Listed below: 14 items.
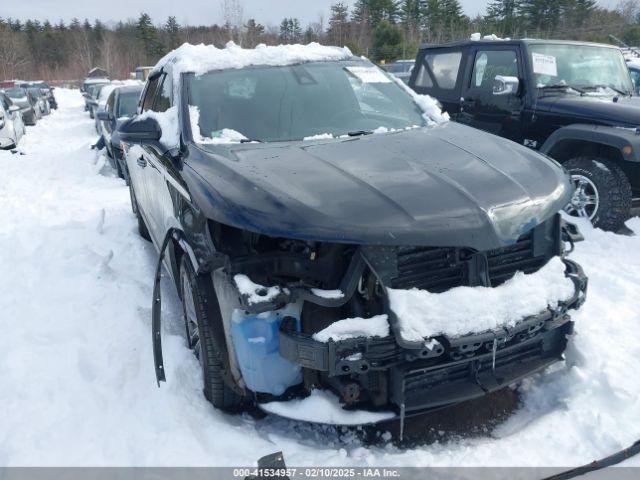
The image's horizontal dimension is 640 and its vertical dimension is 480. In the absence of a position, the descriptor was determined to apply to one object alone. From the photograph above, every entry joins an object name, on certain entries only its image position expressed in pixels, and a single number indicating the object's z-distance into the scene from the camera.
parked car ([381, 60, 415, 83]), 20.65
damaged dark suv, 2.17
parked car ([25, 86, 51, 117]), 22.64
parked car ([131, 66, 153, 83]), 32.56
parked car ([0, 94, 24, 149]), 12.23
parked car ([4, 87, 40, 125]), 19.33
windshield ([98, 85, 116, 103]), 16.63
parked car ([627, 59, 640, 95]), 11.19
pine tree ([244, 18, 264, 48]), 29.80
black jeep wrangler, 5.10
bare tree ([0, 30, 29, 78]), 52.47
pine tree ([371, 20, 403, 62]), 32.97
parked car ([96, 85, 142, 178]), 9.05
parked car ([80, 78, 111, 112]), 24.30
